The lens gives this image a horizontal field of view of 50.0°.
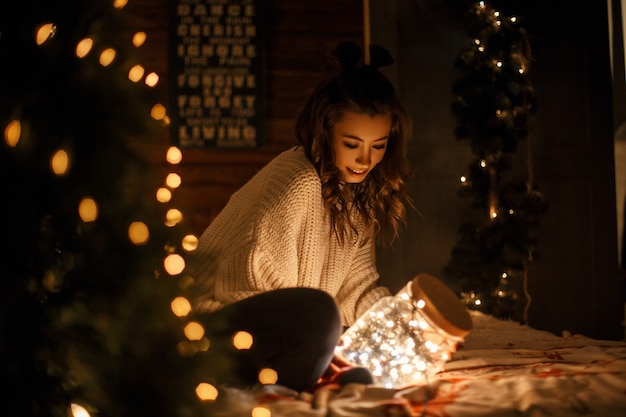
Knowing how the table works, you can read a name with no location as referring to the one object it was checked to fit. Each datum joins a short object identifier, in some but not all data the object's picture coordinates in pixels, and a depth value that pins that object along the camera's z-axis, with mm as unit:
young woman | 1341
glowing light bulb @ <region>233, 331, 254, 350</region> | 885
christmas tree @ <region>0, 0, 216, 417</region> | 762
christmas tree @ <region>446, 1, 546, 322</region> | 2660
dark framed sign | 3182
